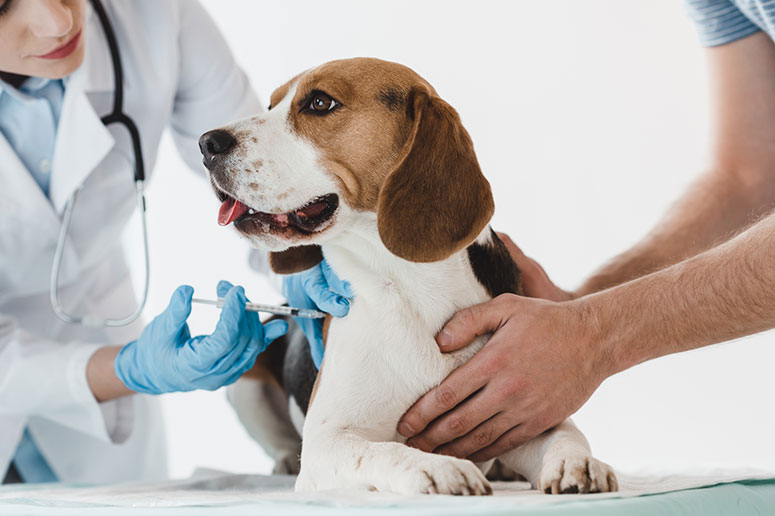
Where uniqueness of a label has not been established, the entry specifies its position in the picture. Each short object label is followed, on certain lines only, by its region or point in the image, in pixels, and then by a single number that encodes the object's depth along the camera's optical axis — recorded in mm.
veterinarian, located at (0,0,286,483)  1991
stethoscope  2234
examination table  1085
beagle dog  1613
